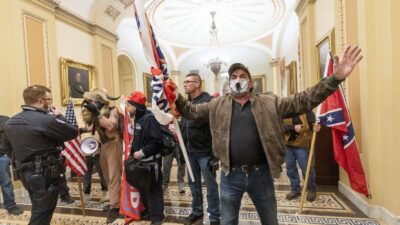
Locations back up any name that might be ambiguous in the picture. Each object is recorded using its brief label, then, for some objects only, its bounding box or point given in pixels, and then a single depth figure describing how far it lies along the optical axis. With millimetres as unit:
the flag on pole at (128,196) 2932
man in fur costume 3043
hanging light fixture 10352
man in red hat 2678
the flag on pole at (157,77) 1603
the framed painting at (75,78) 5512
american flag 3154
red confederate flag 2717
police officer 2248
